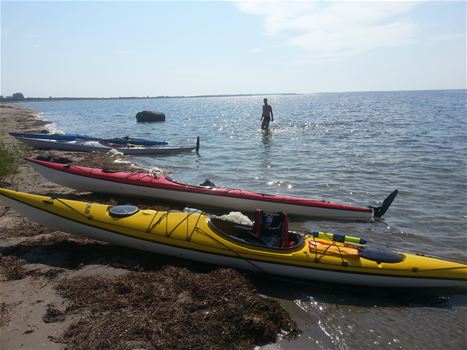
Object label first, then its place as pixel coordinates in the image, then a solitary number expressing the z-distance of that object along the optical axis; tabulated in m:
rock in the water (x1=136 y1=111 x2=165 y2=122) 39.50
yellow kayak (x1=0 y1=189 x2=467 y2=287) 6.03
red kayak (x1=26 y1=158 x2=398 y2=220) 9.30
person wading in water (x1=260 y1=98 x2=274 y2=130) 25.38
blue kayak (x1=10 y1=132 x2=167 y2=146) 18.30
